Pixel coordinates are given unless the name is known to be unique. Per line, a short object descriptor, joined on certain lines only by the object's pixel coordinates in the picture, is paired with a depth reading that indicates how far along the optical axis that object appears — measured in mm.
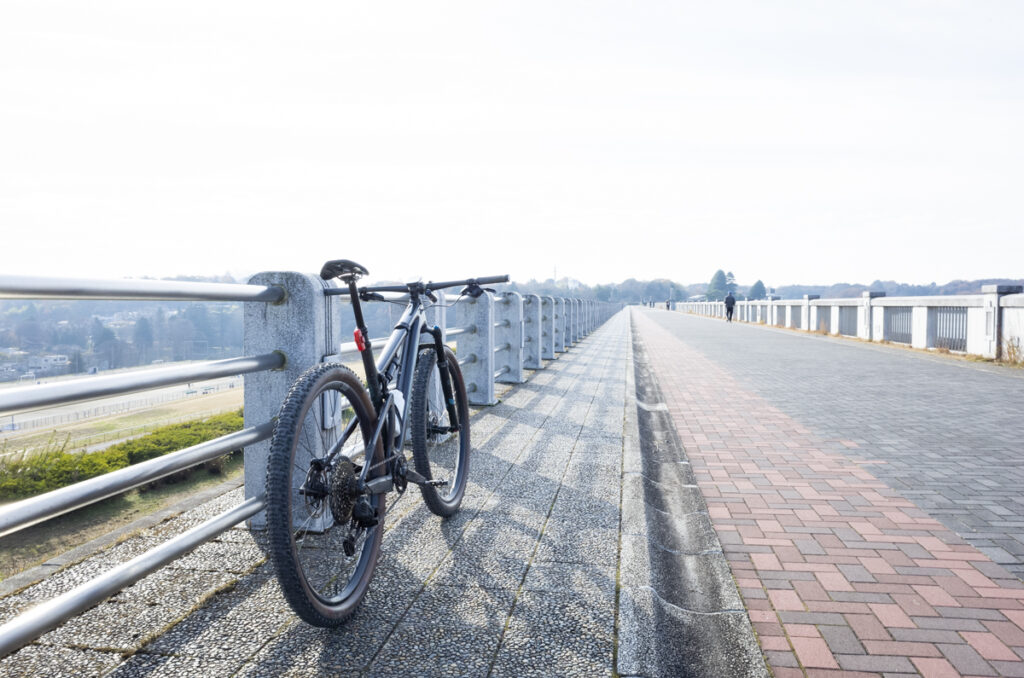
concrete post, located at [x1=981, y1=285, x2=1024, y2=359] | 14727
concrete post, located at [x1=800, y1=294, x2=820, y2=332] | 28625
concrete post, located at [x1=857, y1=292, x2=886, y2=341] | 22266
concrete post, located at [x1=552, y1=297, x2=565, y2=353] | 16281
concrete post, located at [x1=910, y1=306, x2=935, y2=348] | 18000
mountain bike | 2232
